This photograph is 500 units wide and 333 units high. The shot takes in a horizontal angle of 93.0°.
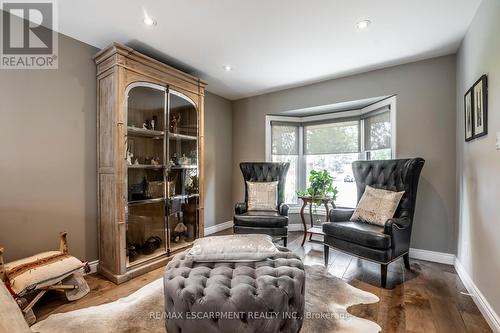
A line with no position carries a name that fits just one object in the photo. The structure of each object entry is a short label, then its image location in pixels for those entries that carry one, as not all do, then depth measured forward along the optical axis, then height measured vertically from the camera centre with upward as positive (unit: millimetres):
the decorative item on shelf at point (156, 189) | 2861 -276
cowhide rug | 1700 -1162
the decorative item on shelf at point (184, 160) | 3231 +83
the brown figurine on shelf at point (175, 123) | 3048 +566
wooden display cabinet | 2457 +60
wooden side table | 3410 -693
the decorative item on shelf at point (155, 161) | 2883 +63
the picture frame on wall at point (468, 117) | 2260 +472
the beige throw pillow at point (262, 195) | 3627 -458
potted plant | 3563 -346
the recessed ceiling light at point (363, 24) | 2244 +1352
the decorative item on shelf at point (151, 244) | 2815 -951
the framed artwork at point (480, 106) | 1948 +504
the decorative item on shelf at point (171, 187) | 3002 -274
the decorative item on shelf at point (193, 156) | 3367 +142
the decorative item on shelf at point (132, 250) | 2577 -941
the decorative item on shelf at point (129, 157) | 2580 +104
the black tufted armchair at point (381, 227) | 2318 -667
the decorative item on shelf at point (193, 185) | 3324 -266
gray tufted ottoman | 1246 -730
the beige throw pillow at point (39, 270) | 1767 -828
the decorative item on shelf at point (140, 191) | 2639 -282
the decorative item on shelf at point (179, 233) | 3141 -904
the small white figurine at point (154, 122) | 2859 +533
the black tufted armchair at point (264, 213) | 3179 -685
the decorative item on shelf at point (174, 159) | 3066 +91
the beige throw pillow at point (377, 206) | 2633 -473
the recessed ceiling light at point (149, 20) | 2171 +1365
